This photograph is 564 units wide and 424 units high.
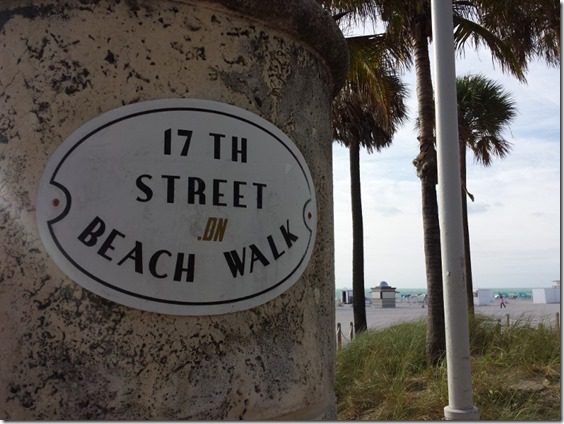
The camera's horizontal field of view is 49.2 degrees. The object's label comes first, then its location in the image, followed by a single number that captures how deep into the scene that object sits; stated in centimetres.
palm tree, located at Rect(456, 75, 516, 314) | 1658
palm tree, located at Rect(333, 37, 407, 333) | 1030
